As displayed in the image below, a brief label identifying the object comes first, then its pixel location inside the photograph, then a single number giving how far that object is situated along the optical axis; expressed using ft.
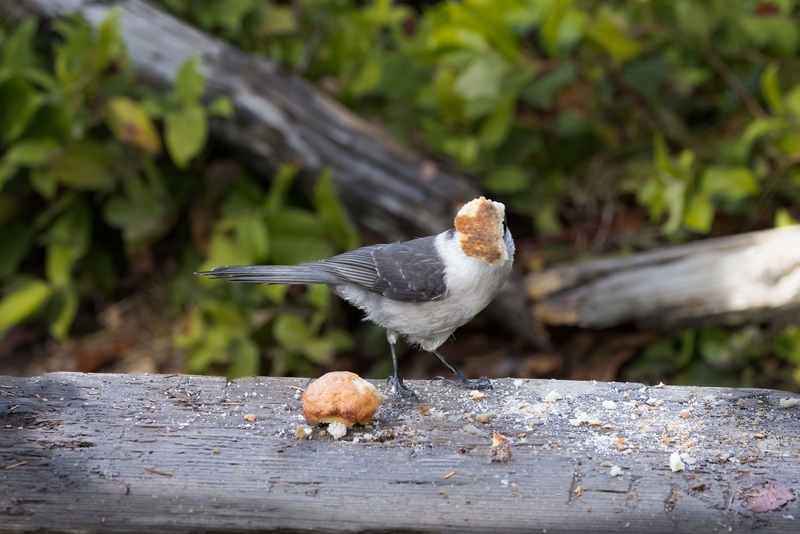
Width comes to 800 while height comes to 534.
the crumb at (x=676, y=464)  15.17
